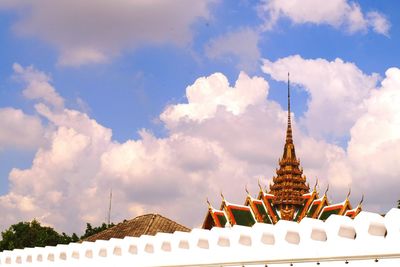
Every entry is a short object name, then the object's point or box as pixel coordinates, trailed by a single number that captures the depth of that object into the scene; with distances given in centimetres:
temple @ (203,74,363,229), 2702
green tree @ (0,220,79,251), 4447
